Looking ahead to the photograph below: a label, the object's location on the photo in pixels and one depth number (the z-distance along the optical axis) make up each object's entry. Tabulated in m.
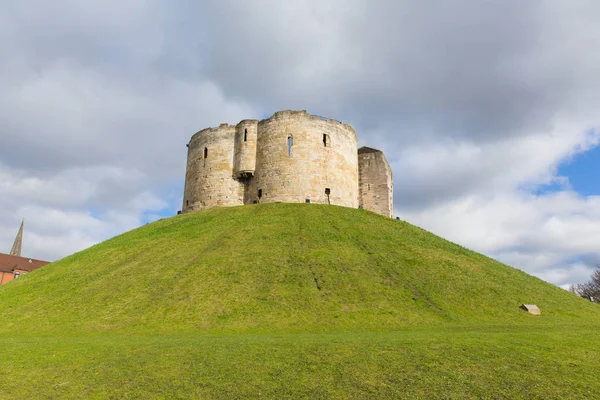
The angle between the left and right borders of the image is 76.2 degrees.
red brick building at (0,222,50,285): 70.50
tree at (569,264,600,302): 54.54
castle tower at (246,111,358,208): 36.03
